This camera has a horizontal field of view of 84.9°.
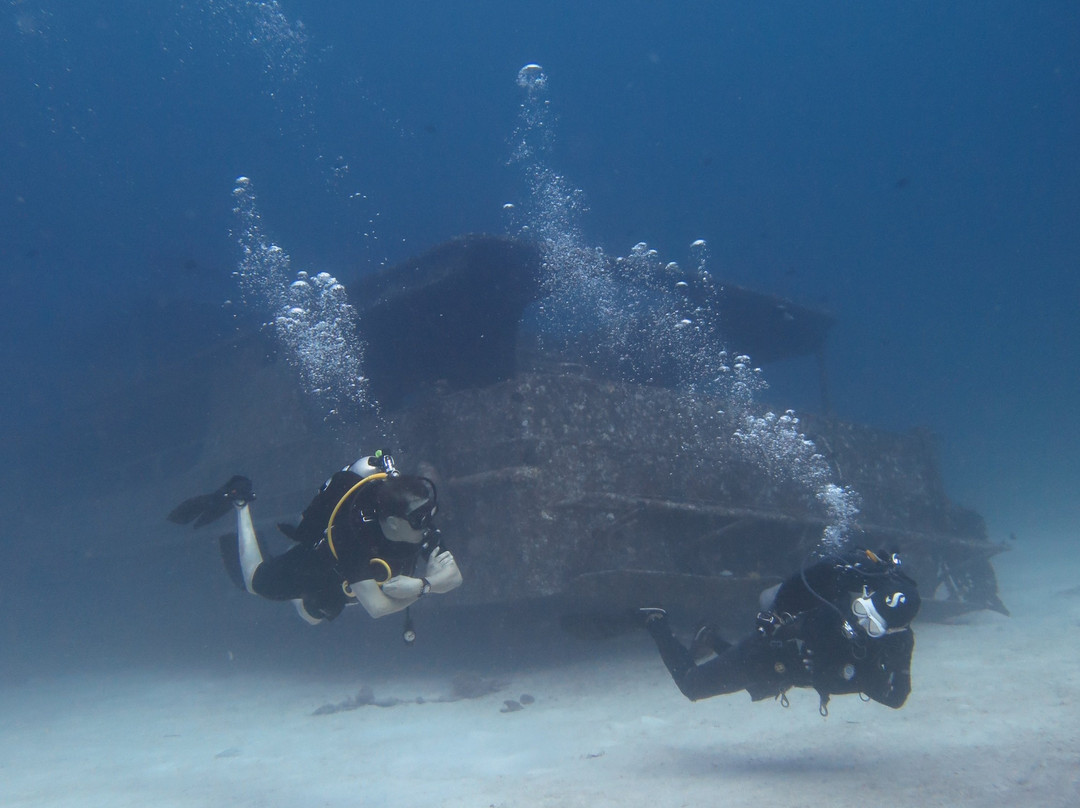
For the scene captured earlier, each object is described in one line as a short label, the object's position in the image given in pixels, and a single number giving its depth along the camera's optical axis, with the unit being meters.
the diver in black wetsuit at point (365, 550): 3.42
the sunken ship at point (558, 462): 6.41
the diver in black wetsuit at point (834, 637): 3.48
